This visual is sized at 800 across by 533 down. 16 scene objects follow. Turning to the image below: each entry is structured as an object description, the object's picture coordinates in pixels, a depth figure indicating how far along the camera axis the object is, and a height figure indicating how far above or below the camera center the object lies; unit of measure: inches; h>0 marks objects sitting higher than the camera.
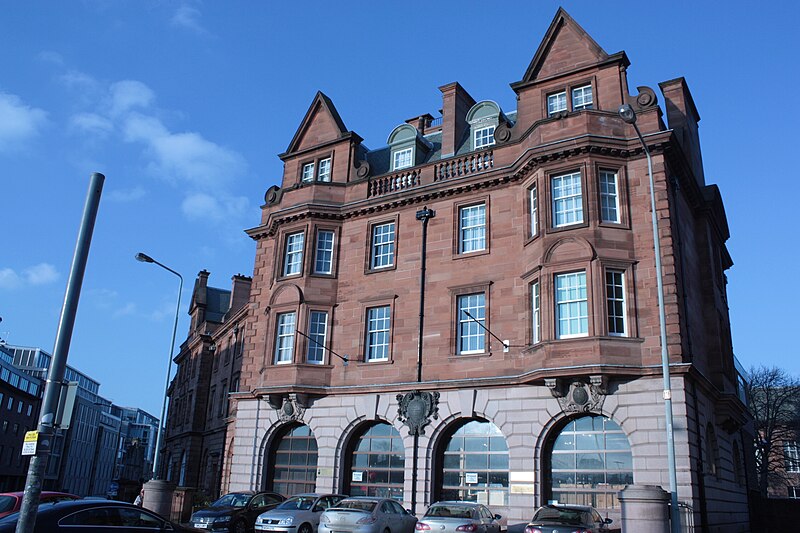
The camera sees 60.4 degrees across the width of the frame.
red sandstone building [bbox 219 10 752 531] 901.2 +242.9
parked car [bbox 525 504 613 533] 665.0 -37.1
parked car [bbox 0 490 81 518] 640.4 -41.5
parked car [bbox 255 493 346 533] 800.9 -52.7
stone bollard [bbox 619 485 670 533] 690.2 -25.5
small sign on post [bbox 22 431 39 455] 362.0 +7.8
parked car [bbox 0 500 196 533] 503.2 -43.3
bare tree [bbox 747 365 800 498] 2178.9 +253.1
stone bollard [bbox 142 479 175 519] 1016.2 -47.4
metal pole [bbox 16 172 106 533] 356.5 +41.7
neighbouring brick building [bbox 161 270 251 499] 1868.8 +233.5
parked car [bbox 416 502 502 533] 708.0 -43.2
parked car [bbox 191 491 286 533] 881.5 -58.0
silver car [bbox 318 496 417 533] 749.9 -48.5
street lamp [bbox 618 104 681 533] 705.0 +103.6
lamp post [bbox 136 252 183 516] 1015.9 -51.3
